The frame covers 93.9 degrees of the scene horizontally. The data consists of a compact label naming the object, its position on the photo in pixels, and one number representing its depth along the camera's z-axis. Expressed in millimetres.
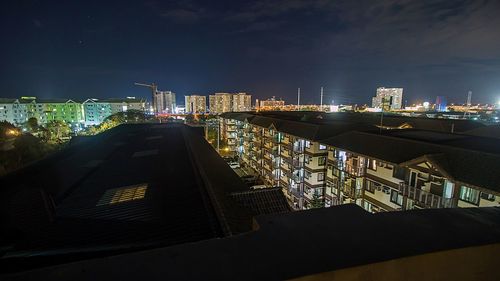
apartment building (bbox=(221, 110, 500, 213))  10297
